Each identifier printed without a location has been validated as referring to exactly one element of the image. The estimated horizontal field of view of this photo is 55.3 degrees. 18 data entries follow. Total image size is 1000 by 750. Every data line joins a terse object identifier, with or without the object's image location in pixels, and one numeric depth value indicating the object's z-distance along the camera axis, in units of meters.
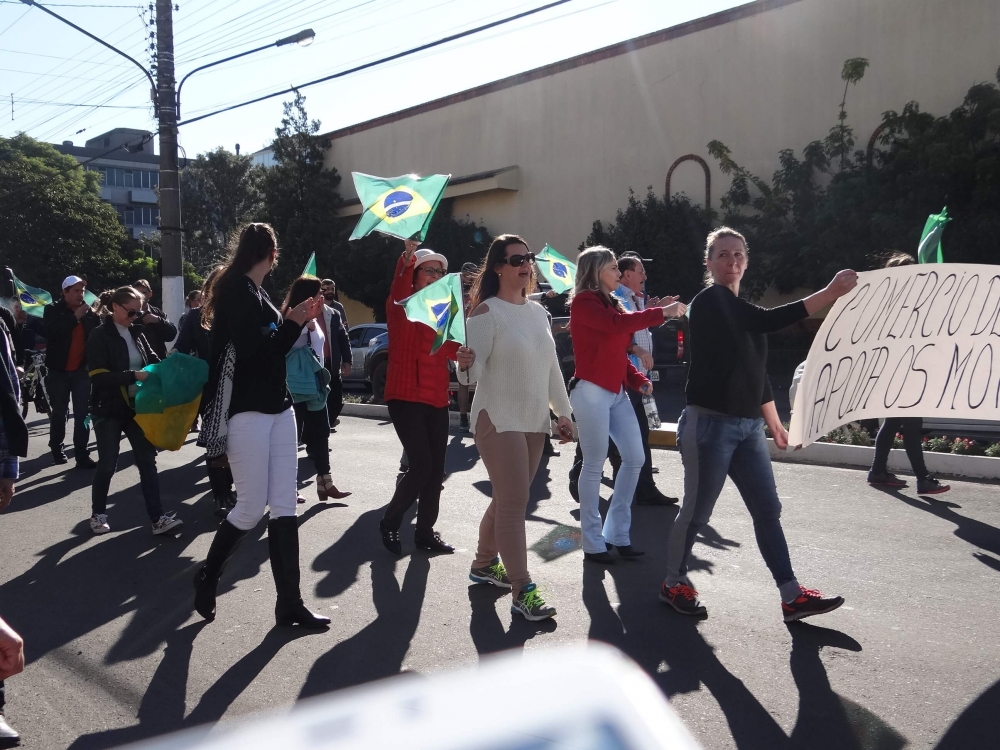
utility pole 14.72
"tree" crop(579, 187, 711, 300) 22.75
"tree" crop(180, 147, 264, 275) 50.66
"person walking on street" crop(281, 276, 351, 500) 7.01
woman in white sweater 4.88
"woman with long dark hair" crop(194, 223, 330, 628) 4.55
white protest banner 5.11
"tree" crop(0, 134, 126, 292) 42.06
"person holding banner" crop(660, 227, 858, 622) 4.62
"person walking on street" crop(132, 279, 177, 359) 9.64
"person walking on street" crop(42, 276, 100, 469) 9.97
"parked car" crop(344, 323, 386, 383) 19.17
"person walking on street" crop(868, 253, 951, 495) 7.50
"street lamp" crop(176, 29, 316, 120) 16.41
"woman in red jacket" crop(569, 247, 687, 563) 5.61
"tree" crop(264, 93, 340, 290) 33.03
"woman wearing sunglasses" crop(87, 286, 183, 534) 6.84
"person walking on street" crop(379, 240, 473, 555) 6.07
